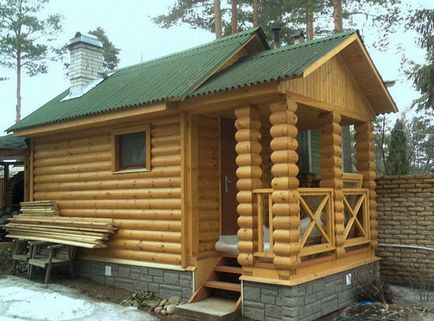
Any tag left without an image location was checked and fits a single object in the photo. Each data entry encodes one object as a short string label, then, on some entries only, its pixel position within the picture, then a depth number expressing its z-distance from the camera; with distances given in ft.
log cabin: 21.30
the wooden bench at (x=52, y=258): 28.66
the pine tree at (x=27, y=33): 85.56
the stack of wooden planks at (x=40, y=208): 31.82
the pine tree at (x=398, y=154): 37.17
